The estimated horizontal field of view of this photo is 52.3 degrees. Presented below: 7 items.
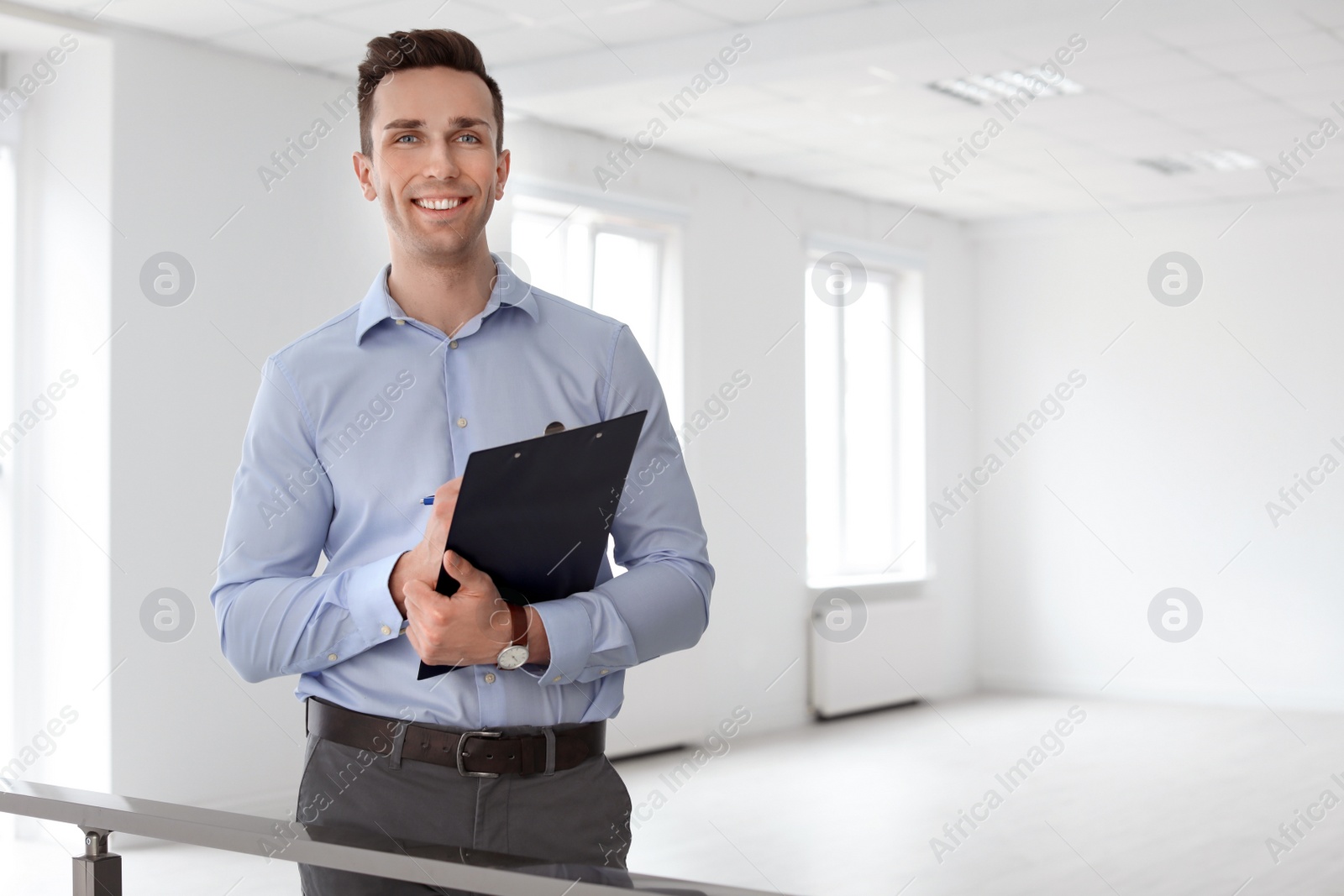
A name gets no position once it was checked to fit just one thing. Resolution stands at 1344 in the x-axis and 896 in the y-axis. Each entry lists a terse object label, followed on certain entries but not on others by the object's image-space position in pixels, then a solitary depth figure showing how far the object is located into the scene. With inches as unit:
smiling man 56.2
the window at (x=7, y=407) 200.1
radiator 315.6
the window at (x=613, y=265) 258.4
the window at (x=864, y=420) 330.3
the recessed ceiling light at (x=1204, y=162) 287.0
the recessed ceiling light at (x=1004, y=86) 232.5
